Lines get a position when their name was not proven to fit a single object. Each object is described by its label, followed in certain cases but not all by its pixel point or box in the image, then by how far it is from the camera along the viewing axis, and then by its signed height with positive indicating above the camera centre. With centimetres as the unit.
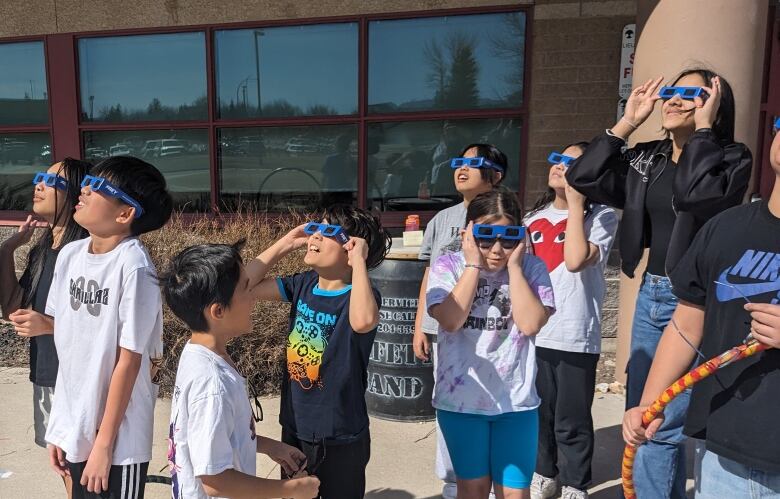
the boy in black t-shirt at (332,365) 201 -74
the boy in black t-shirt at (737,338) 139 -46
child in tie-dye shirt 212 -74
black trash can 369 -129
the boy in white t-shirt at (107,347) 188 -64
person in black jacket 201 -12
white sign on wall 510 +84
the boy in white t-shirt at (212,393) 152 -64
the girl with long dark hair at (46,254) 234 -43
